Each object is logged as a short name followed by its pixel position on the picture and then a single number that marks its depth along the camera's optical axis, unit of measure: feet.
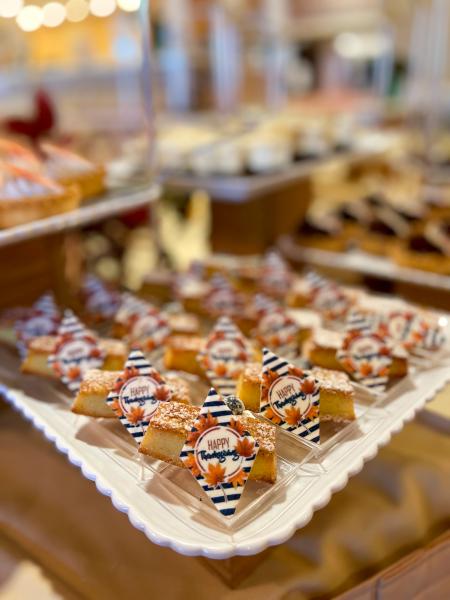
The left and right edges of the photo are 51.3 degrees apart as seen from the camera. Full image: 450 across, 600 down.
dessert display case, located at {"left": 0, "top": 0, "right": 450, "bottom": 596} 0.81
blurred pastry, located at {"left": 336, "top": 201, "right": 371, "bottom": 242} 1.95
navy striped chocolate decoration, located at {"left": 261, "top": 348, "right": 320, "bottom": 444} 0.90
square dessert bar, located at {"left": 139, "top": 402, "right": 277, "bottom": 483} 0.82
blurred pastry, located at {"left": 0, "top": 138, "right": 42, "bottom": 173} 1.25
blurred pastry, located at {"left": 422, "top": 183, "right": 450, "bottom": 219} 2.09
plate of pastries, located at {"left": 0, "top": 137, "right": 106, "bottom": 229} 1.15
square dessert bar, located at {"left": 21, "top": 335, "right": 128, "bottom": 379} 1.11
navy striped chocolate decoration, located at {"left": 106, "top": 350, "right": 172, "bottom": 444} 0.91
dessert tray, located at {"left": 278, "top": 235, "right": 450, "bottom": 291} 1.65
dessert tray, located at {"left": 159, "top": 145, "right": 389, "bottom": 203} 1.78
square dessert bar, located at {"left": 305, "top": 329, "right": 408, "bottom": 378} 1.07
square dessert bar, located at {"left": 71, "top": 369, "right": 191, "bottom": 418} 0.96
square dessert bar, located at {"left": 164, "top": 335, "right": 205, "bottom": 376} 1.12
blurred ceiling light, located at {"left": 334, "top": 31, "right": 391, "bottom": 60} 5.19
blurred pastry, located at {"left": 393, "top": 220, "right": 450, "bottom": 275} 1.66
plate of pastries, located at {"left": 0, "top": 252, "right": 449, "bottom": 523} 0.81
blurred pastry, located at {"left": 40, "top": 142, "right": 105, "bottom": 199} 1.35
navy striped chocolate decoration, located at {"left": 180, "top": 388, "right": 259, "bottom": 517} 0.78
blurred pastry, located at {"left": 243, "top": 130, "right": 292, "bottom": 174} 1.91
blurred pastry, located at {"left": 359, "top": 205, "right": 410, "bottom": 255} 1.83
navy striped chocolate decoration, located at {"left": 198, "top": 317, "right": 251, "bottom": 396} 1.07
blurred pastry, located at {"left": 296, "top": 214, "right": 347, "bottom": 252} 1.89
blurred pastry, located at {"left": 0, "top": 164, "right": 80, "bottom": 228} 1.14
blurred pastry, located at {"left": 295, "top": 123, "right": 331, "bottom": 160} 2.09
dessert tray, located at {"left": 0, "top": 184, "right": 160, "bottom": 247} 1.11
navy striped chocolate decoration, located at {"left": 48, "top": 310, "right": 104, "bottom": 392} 1.07
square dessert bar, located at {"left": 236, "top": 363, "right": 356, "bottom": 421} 0.94
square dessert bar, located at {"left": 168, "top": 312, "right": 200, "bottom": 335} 1.25
